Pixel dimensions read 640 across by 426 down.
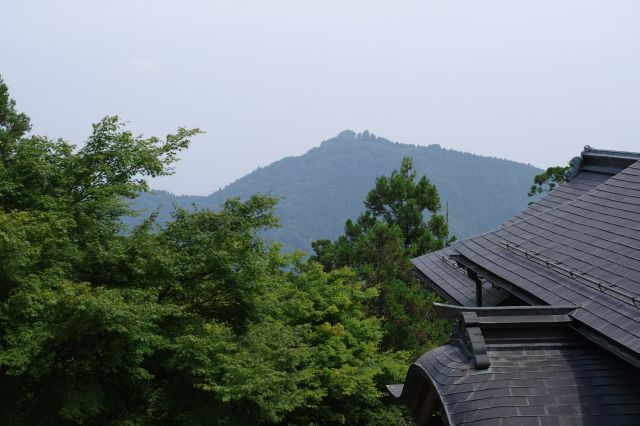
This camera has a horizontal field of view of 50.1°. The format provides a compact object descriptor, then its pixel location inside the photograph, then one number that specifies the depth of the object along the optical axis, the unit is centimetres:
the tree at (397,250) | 2339
